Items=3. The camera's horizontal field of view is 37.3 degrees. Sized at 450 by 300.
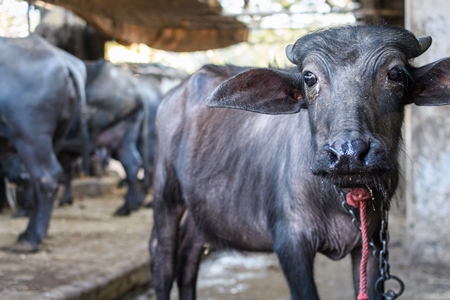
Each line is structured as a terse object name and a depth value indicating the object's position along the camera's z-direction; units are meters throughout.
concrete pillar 6.30
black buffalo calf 2.95
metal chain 3.31
